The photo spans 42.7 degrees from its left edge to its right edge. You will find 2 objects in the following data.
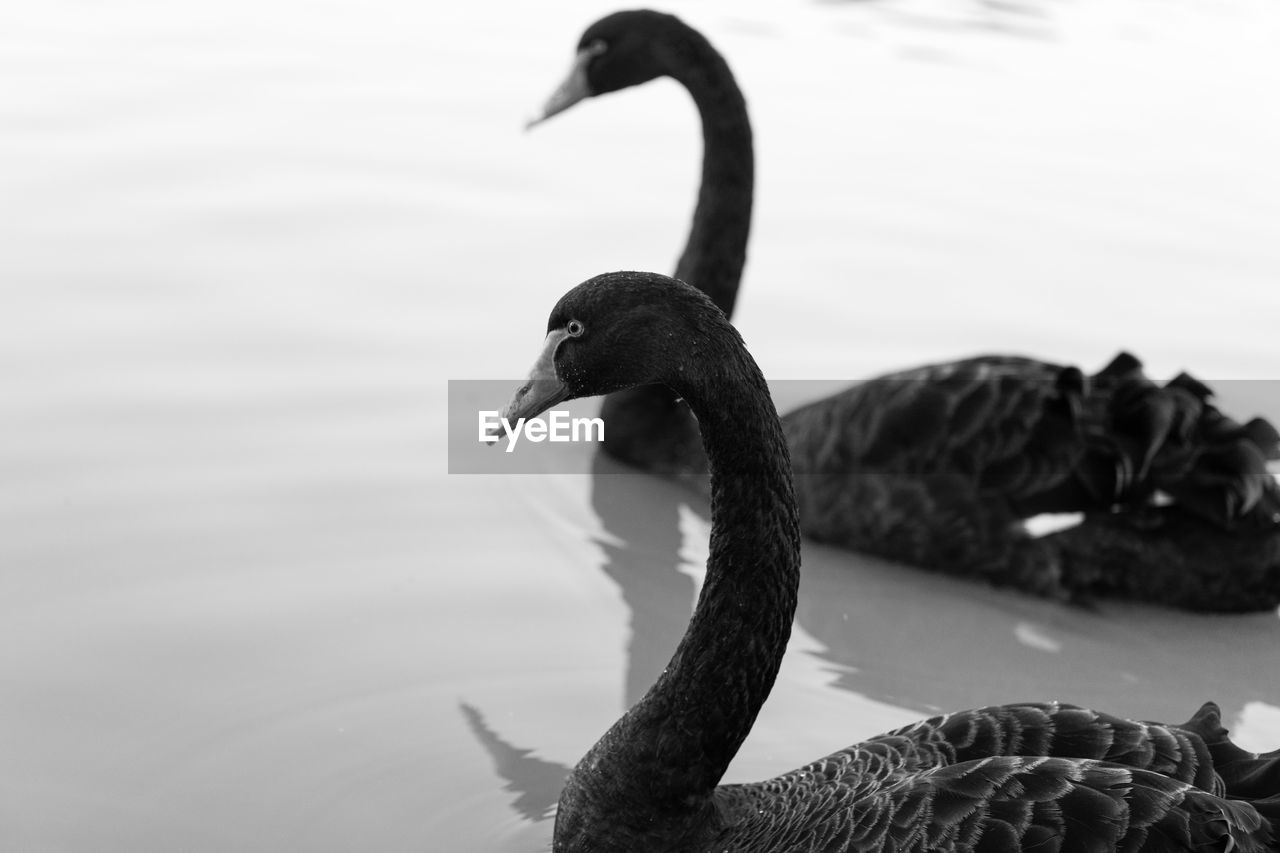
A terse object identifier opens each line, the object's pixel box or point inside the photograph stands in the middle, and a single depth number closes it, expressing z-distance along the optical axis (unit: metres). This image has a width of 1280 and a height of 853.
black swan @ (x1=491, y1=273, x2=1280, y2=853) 2.51
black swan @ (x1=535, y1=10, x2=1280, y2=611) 4.25
